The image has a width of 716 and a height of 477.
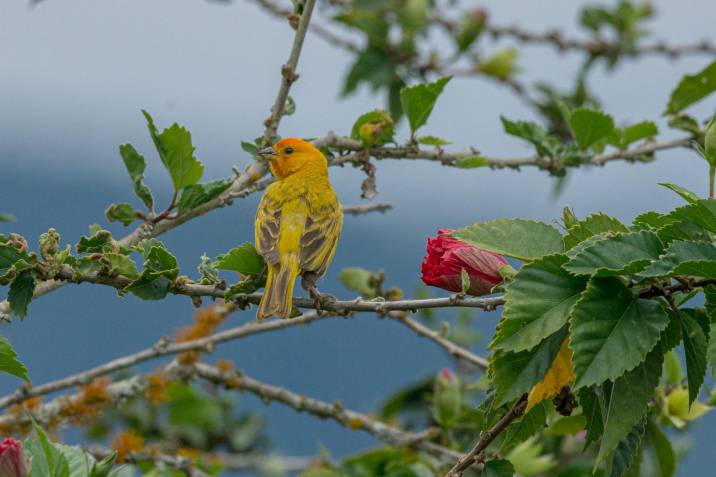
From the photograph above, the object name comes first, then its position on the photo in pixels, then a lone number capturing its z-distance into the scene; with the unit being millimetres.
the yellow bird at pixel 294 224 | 6570
